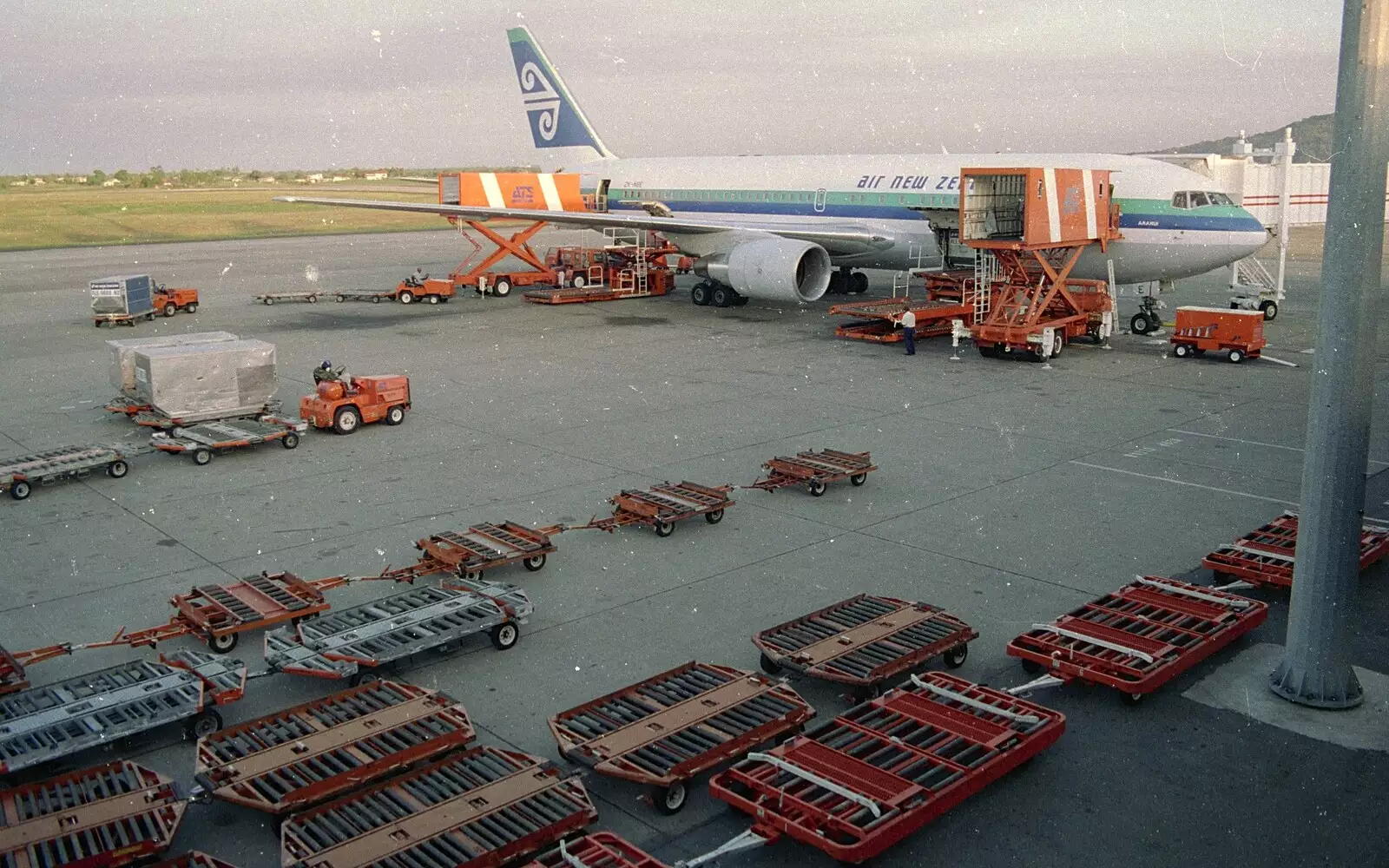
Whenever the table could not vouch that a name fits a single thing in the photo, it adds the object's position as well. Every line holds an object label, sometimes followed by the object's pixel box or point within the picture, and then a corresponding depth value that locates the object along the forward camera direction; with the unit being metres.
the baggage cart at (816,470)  13.45
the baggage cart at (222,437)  15.07
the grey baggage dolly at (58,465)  13.52
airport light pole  7.29
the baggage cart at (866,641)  8.37
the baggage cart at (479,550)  10.69
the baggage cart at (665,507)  12.05
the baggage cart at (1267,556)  10.24
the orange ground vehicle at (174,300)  30.88
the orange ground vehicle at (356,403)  16.48
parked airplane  23.69
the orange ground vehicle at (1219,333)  21.92
